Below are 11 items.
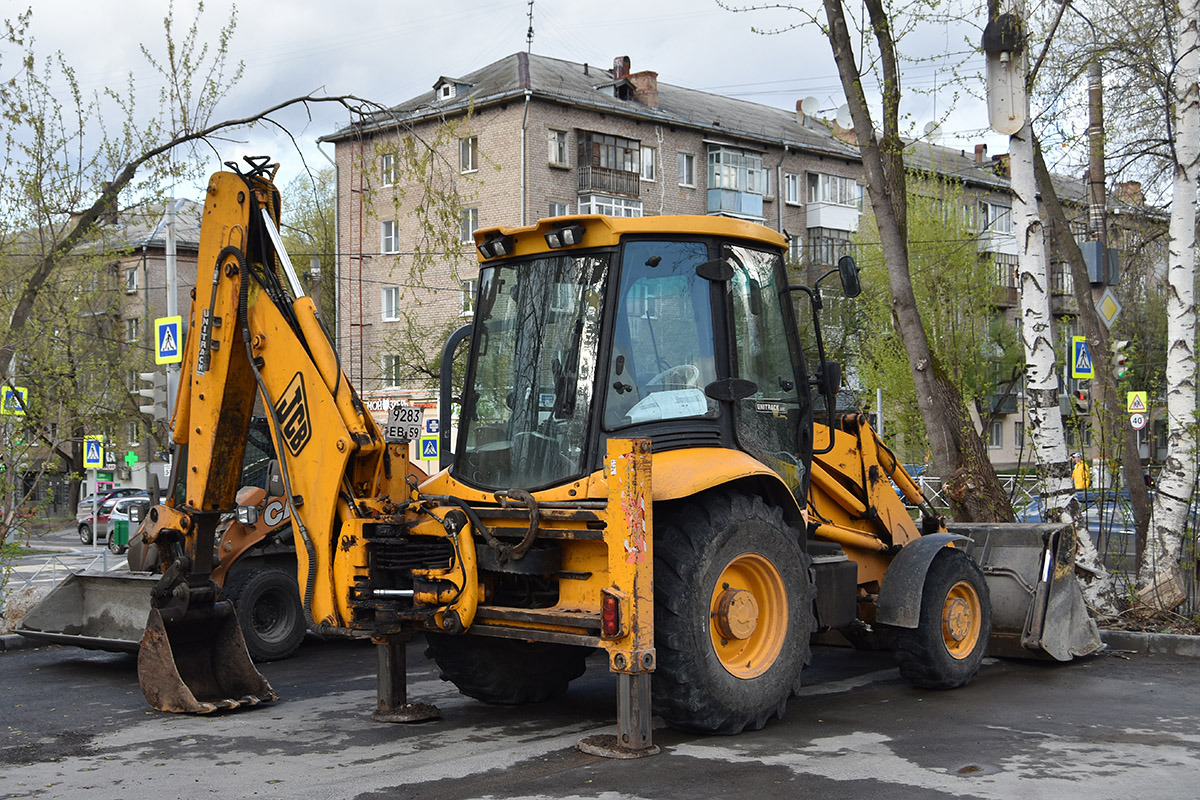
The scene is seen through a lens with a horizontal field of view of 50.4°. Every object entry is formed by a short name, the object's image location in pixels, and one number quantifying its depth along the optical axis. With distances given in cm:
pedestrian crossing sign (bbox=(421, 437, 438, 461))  2275
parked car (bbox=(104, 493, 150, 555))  2944
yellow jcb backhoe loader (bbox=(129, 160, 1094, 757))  680
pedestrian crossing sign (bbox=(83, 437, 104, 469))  2436
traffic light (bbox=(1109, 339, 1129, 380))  1210
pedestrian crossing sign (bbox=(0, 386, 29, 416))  1287
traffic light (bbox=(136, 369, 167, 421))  1395
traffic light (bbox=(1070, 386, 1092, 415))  1273
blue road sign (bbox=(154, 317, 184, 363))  1498
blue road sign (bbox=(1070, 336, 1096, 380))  1791
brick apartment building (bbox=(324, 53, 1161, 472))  3991
